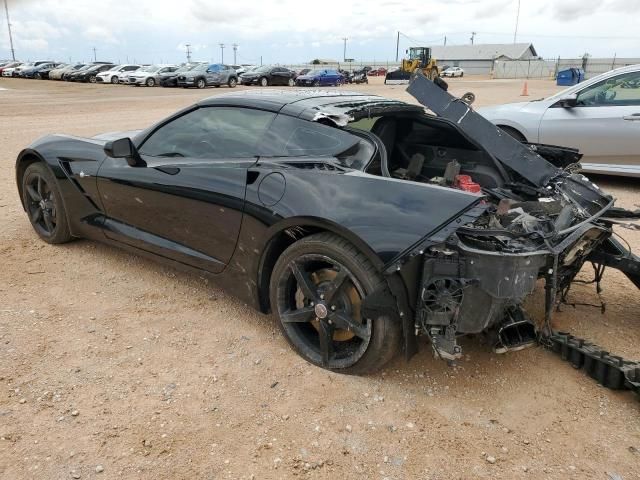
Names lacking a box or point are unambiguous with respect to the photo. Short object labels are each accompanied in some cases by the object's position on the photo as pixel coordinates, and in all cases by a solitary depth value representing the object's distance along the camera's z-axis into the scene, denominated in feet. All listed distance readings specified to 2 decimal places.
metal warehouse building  291.71
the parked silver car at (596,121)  20.57
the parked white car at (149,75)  106.93
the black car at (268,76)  108.37
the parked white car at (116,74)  115.03
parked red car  214.90
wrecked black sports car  7.91
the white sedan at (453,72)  205.77
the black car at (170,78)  101.02
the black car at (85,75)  122.93
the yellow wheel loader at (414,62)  121.85
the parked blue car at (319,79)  111.75
